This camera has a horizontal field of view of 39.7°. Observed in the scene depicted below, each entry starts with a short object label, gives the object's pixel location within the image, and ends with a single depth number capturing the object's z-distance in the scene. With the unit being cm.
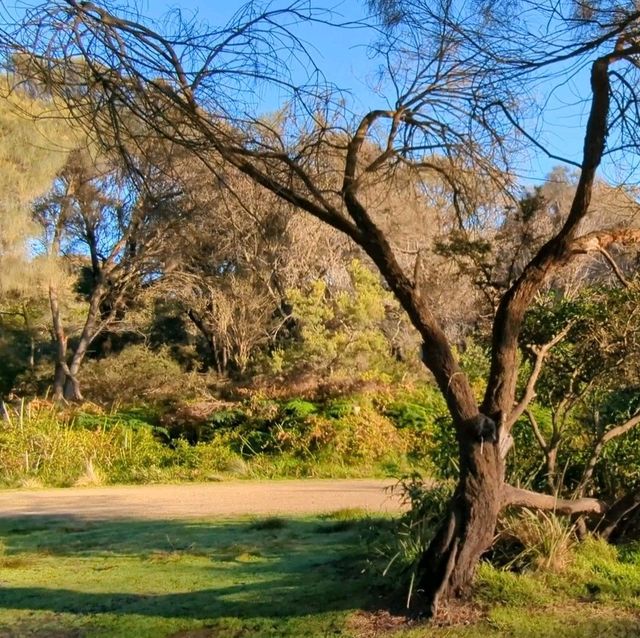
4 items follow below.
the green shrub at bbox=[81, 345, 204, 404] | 2959
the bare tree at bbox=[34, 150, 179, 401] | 2769
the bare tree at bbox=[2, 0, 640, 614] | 605
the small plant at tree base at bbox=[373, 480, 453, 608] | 659
